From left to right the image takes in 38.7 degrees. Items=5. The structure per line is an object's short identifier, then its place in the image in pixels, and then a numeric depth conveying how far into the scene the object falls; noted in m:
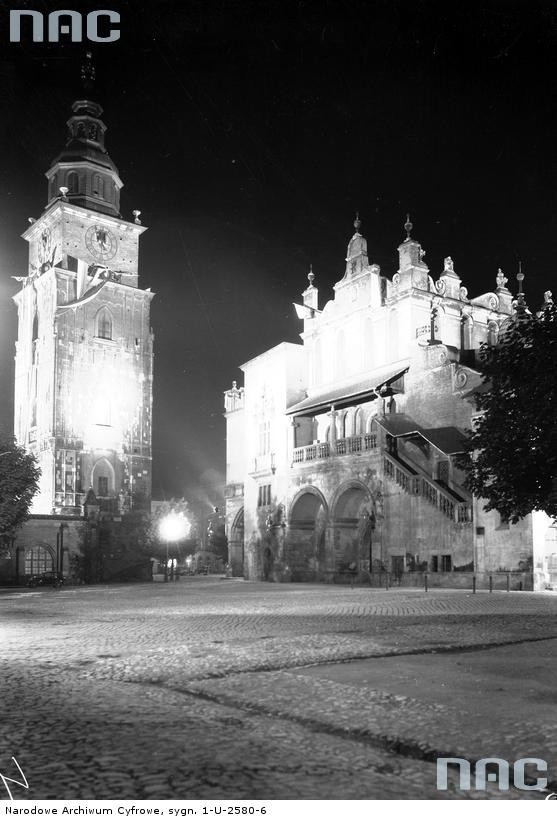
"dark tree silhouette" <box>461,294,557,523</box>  19.50
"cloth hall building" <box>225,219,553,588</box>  35.59
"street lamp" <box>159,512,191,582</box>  50.12
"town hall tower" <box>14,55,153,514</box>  71.12
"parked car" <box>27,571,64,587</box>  50.31
